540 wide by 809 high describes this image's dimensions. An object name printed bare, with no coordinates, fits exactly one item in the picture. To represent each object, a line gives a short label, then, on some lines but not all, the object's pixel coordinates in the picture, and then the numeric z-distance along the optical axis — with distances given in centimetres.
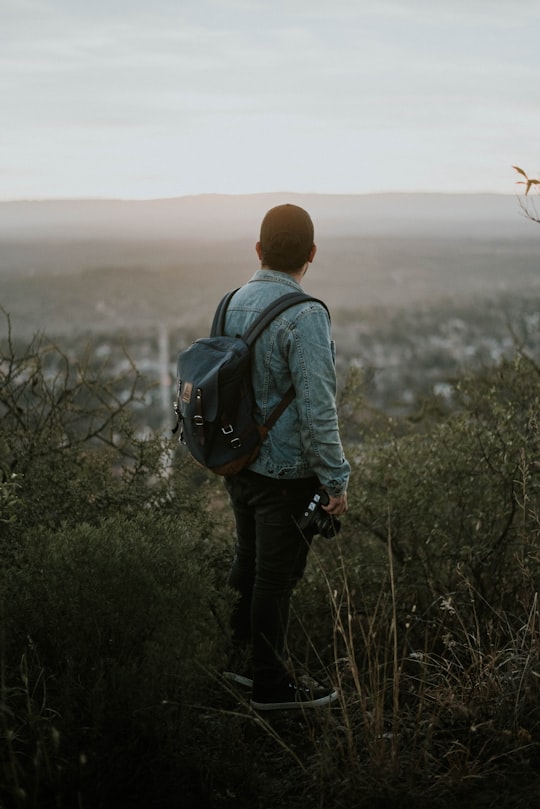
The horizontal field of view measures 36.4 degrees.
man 319
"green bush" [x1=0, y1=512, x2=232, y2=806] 268
